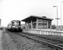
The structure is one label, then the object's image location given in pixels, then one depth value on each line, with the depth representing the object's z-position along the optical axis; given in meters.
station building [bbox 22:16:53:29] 21.78
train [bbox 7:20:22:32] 20.57
